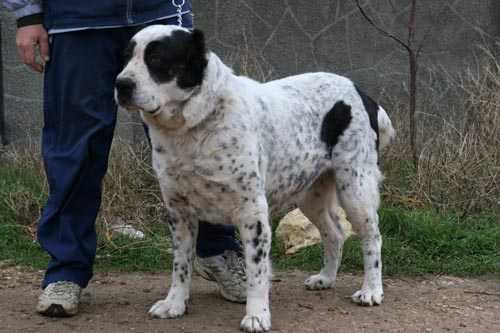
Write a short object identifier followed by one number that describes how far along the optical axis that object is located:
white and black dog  6.33
